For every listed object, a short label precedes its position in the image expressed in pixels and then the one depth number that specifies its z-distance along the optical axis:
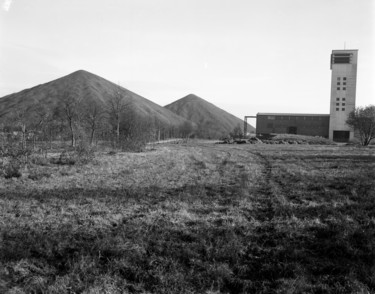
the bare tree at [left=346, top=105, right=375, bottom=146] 51.84
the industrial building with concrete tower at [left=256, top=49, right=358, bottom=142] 84.31
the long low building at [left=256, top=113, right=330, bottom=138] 92.25
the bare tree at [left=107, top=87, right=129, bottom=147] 37.25
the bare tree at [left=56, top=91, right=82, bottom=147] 32.59
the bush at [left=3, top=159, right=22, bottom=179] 11.69
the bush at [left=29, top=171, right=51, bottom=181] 11.58
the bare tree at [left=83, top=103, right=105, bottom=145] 34.67
